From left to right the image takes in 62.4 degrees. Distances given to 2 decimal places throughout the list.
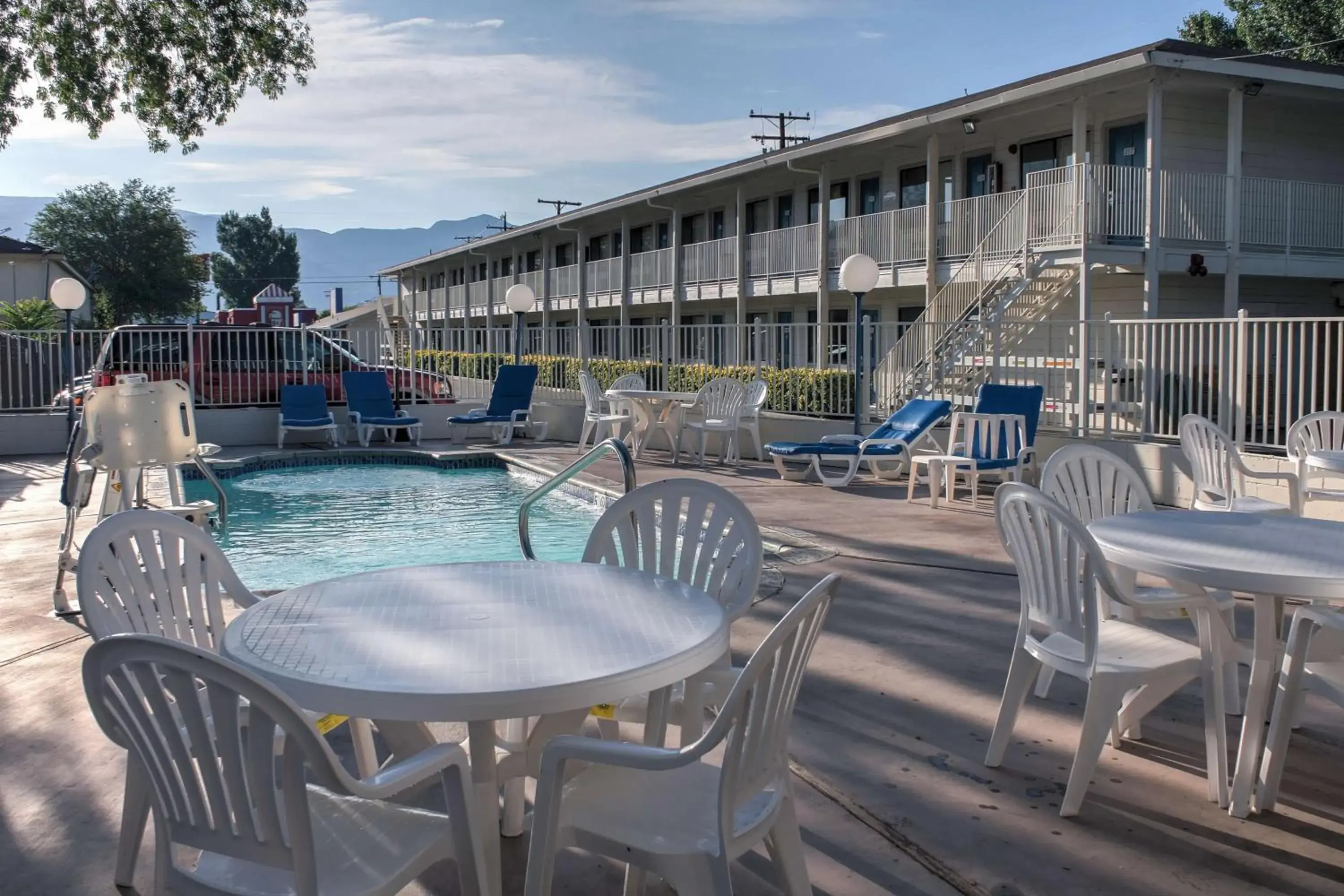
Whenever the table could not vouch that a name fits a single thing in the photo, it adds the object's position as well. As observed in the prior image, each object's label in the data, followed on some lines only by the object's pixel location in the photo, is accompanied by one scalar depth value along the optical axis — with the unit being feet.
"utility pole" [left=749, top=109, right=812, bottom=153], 152.56
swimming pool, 29.09
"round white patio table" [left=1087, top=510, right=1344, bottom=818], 10.78
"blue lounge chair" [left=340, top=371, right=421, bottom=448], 51.39
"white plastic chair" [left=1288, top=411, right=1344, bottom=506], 25.38
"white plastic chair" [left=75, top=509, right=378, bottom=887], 9.55
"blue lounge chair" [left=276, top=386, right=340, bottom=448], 50.42
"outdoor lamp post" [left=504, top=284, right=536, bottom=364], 54.49
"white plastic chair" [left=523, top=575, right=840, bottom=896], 7.54
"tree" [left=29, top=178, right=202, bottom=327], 185.78
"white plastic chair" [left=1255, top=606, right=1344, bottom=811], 10.91
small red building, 142.08
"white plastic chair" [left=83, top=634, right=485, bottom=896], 6.75
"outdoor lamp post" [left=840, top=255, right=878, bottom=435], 40.27
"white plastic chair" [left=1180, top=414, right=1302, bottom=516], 22.30
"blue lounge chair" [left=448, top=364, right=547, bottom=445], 52.85
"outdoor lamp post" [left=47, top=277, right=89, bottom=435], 45.55
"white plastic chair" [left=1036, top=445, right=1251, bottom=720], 14.56
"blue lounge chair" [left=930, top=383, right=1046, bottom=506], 31.32
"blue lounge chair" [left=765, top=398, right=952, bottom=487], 34.76
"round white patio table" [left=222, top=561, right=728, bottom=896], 7.75
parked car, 51.55
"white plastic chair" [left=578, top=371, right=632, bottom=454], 46.83
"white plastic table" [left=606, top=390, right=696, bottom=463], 43.42
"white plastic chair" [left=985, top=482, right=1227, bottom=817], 11.03
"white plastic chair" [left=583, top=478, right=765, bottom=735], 11.83
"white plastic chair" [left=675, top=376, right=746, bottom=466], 42.65
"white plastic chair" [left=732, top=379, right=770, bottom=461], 43.32
